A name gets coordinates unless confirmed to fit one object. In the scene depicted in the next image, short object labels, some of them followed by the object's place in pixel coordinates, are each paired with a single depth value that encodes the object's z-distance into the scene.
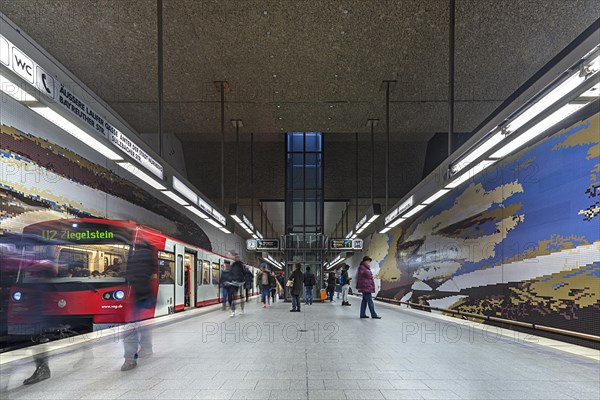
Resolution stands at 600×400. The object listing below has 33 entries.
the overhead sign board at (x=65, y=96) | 2.95
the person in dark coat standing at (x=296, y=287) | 12.22
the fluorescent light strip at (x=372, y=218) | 10.95
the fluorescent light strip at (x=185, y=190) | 6.77
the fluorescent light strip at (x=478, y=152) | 4.66
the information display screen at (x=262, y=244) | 17.67
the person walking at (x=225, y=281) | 11.36
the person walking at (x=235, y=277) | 11.12
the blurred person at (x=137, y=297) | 4.55
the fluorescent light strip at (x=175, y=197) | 6.64
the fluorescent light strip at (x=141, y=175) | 5.16
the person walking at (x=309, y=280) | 15.54
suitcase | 18.36
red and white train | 7.26
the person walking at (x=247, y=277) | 11.49
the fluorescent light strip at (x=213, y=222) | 9.60
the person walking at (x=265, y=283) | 15.61
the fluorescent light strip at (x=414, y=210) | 8.13
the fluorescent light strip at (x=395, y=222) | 9.68
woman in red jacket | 9.88
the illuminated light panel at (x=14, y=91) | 2.98
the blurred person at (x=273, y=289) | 18.33
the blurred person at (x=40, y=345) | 3.96
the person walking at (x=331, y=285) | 19.43
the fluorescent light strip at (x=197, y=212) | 8.20
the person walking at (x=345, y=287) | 16.51
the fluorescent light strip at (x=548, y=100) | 3.28
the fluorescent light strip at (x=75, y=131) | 3.56
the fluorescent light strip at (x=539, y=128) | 3.62
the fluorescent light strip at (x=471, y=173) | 5.26
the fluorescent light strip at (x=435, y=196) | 6.81
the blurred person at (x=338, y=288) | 25.91
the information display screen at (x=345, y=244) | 17.48
